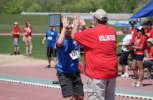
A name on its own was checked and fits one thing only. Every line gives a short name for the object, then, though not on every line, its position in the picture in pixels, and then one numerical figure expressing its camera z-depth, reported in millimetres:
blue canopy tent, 18631
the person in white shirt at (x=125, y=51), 16016
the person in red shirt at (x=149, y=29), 16989
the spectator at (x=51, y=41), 19697
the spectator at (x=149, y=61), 15594
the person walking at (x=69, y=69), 8000
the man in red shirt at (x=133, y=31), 16462
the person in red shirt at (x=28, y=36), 24933
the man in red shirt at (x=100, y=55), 6805
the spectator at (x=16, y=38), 25938
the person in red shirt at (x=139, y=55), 13834
